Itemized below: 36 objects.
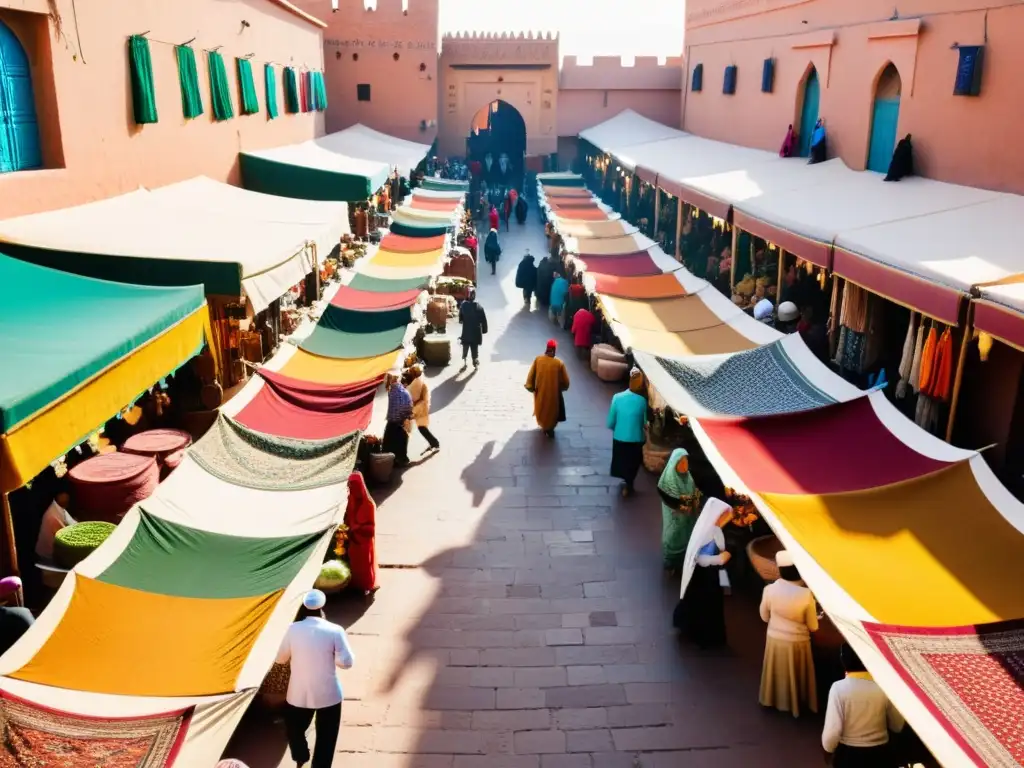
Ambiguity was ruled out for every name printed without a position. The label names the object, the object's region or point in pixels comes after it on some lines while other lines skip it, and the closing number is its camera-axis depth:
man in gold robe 10.42
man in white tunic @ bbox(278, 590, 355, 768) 4.99
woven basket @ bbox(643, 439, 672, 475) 9.42
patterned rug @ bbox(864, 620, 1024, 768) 3.82
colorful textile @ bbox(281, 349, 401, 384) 9.12
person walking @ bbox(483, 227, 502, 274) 19.75
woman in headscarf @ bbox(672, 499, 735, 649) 6.39
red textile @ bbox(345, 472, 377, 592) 7.07
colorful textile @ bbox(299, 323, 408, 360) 9.91
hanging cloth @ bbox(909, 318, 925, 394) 7.62
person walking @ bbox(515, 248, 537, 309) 16.97
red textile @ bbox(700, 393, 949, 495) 6.10
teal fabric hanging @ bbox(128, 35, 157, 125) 10.26
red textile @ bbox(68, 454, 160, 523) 7.11
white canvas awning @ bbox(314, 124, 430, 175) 20.33
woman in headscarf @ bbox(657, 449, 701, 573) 7.30
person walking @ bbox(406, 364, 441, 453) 9.86
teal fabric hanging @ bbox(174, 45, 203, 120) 11.99
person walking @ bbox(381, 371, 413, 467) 9.43
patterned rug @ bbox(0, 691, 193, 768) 3.99
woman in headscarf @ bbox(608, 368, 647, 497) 8.88
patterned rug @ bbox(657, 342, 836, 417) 7.52
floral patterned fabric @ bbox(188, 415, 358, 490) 6.74
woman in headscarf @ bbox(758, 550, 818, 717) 5.64
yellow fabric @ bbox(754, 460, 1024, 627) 4.75
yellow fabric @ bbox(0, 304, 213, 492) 4.88
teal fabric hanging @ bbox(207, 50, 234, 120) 13.29
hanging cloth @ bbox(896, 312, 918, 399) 7.80
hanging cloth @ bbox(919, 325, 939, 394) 7.38
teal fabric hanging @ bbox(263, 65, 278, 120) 16.70
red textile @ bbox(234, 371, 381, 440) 7.72
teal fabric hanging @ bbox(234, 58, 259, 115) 14.83
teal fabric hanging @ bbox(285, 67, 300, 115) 18.69
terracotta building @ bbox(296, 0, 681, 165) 27.95
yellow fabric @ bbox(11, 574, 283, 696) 4.60
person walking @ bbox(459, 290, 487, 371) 12.90
